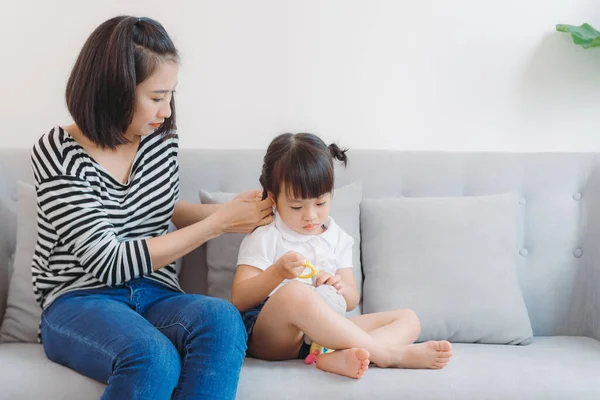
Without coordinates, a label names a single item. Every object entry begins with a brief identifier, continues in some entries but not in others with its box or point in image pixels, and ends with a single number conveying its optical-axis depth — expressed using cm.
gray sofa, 201
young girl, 156
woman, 143
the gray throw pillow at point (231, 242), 195
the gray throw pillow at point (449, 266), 190
